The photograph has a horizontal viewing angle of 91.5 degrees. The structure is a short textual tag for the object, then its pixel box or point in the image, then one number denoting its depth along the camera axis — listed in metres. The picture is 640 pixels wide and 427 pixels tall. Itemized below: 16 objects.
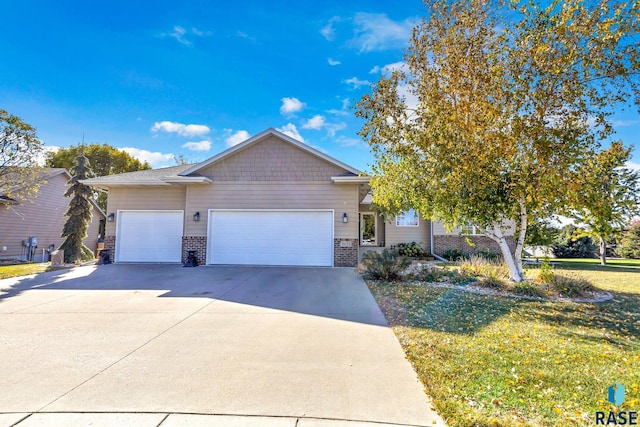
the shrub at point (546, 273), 7.93
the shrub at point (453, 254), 15.68
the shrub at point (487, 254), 14.93
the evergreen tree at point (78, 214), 15.42
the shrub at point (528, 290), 7.37
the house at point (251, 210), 12.38
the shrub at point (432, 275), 9.13
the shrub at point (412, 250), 16.14
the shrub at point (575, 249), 21.57
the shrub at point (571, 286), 7.41
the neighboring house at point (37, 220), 16.92
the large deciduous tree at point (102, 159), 29.30
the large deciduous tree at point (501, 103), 6.19
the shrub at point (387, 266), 9.20
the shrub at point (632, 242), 19.61
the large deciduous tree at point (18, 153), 12.41
